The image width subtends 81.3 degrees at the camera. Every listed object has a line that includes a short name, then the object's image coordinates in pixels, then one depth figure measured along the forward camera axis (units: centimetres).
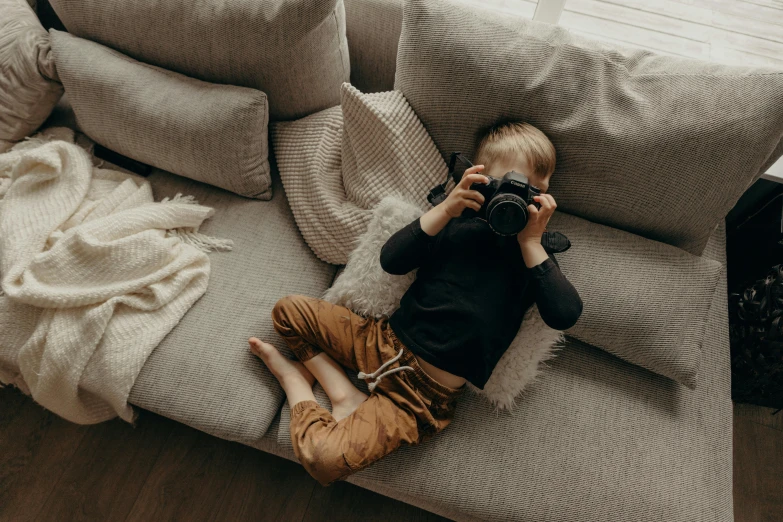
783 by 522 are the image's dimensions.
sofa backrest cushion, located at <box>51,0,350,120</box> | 106
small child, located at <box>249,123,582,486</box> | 94
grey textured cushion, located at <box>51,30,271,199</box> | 114
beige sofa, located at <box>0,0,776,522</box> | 95
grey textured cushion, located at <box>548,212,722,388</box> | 99
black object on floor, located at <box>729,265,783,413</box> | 115
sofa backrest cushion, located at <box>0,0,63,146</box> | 118
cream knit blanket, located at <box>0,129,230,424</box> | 103
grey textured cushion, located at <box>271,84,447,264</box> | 109
